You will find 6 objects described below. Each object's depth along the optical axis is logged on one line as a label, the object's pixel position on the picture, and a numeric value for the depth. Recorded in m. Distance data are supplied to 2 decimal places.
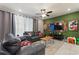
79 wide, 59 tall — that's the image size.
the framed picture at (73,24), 2.67
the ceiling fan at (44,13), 2.49
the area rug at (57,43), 2.57
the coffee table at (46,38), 2.77
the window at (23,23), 2.54
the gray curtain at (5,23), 2.39
